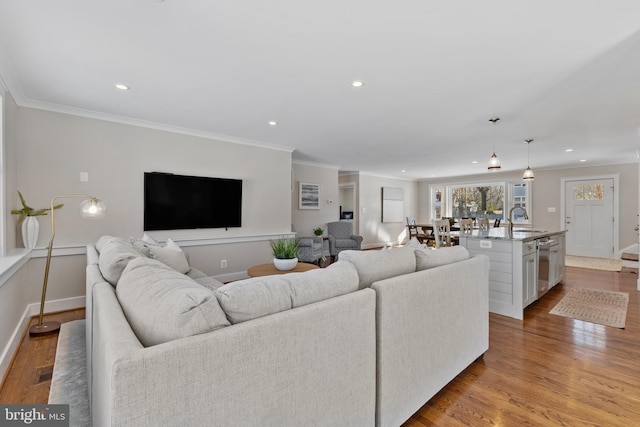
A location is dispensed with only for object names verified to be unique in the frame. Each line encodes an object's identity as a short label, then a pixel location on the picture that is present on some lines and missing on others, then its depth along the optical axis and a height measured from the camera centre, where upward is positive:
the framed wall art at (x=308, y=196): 6.49 +0.39
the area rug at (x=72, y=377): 1.71 -1.13
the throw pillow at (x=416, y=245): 2.13 -0.22
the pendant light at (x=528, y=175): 4.89 +0.66
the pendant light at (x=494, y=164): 3.90 +0.68
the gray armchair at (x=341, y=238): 6.36 -0.53
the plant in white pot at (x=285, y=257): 3.30 -0.49
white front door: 6.88 -0.04
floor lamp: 2.73 -0.04
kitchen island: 3.13 -0.56
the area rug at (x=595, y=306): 3.12 -1.08
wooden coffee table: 3.17 -0.64
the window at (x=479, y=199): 8.25 +0.46
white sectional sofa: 0.82 -0.46
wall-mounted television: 3.89 +0.15
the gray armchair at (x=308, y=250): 5.39 -0.66
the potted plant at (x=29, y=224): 2.88 -0.12
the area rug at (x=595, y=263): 5.84 -1.00
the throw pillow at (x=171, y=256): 2.77 -0.42
